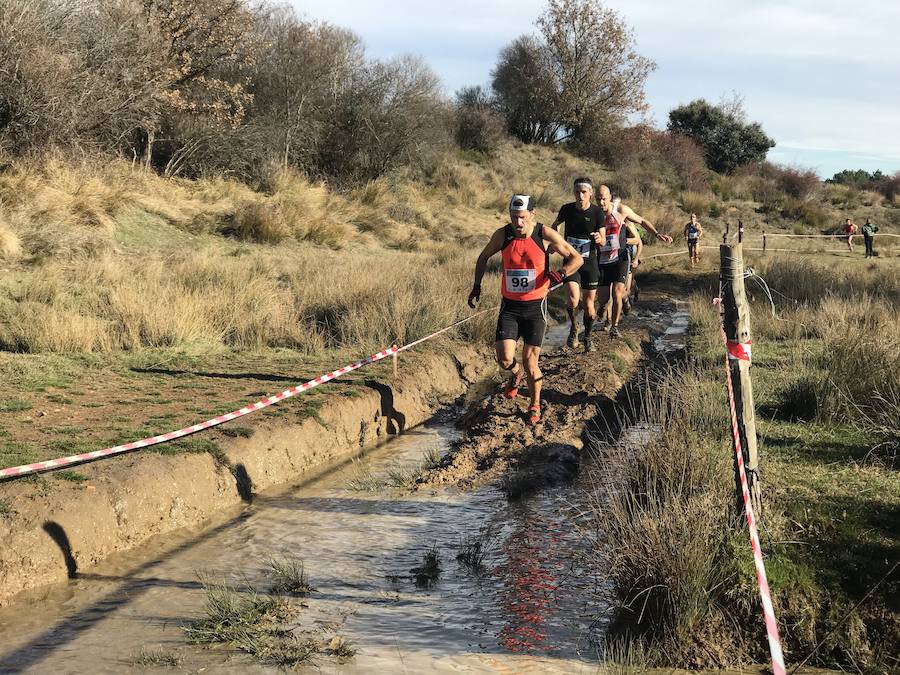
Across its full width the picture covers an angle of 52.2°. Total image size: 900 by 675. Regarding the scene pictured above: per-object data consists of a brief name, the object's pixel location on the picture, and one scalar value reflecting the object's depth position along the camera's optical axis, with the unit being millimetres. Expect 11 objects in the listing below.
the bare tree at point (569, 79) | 47125
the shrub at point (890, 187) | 48188
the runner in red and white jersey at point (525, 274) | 8672
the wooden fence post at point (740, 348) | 5488
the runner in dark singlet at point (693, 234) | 24547
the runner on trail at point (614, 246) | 12180
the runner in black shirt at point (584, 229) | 11477
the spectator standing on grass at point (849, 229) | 29806
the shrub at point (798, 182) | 47969
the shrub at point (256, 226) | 19656
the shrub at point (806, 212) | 41125
